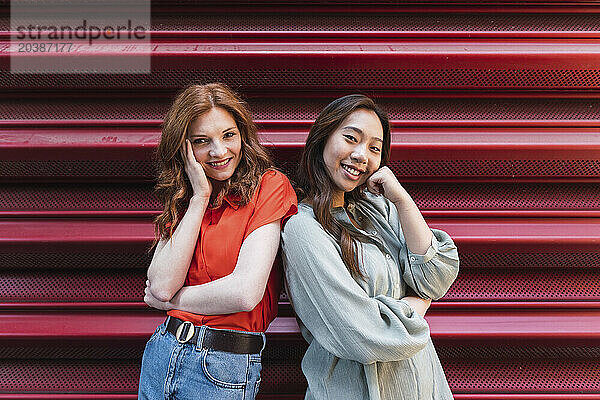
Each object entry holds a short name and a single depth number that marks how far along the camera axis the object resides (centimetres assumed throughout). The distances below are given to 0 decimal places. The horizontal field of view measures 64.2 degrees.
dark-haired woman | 155
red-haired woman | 160
